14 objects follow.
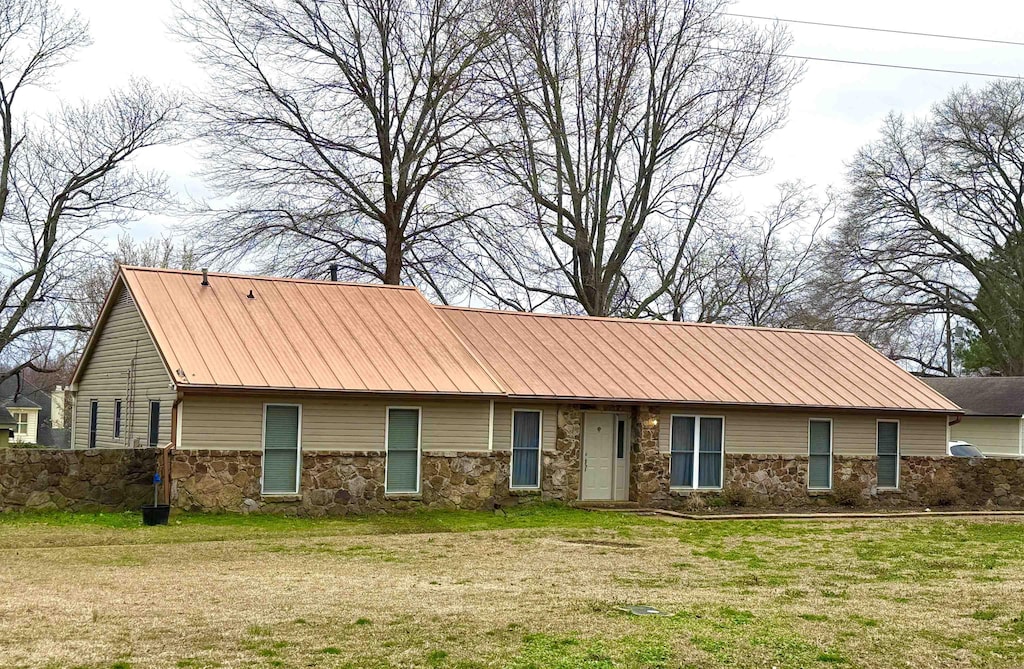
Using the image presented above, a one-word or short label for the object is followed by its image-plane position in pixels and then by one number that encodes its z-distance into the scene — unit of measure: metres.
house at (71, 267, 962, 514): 20.58
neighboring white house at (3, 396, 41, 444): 60.16
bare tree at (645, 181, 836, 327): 45.44
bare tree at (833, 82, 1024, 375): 43.09
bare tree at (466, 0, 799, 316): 34.16
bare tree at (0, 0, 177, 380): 34.06
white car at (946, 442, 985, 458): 35.03
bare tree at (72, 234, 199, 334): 48.81
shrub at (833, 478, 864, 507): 25.83
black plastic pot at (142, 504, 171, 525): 18.48
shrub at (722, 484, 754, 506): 24.73
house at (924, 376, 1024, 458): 40.50
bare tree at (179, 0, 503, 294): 31.61
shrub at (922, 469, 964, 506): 27.02
